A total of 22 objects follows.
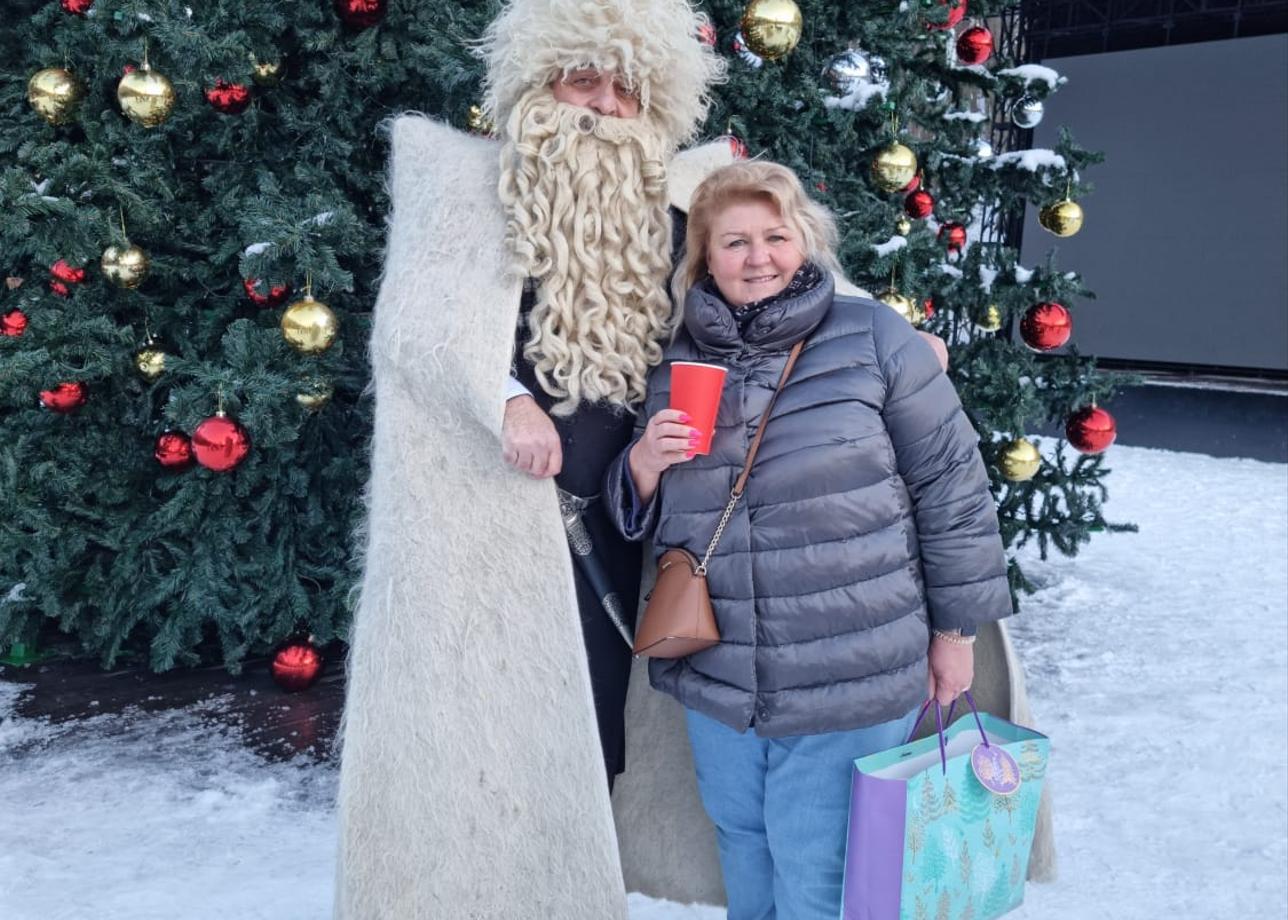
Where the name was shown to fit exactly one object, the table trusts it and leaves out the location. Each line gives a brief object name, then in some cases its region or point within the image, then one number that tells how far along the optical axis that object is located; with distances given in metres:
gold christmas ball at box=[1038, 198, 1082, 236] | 3.93
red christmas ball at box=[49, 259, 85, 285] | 3.46
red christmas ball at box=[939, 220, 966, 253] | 4.29
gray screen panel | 10.73
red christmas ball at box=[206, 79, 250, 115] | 3.24
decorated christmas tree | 3.20
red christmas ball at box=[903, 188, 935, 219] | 4.20
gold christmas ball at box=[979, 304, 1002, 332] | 4.18
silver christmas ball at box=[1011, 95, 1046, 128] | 4.23
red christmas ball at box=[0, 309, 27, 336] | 3.54
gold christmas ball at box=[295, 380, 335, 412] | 3.25
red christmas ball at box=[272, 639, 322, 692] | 3.81
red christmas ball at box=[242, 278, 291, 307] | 3.18
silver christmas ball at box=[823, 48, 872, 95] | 3.59
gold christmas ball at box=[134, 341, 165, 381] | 3.59
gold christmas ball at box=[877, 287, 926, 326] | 3.43
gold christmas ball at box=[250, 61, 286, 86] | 3.40
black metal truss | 10.77
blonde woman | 1.74
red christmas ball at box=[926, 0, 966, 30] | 3.74
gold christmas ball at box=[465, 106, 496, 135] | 3.36
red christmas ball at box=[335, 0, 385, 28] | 3.43
